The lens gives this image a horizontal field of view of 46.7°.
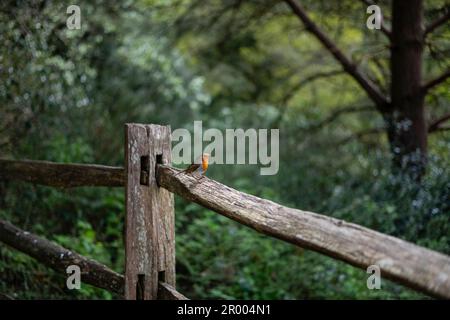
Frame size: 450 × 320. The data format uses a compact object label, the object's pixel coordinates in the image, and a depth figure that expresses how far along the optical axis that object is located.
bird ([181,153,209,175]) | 2.88
